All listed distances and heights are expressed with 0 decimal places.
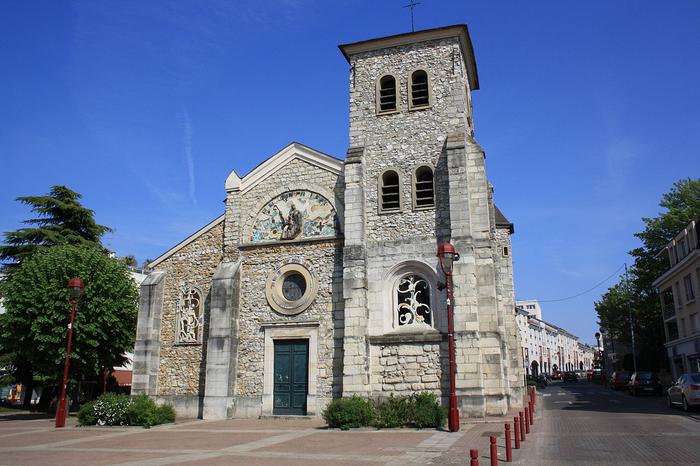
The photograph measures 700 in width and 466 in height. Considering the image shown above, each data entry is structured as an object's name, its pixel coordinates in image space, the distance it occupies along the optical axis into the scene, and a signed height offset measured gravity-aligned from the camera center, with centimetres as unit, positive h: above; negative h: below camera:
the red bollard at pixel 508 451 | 977 -147
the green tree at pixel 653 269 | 3972 +708
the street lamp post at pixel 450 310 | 1450 +149
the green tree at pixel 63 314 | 2272 +213
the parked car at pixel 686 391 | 1881 -91
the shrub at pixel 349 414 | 1570 -132
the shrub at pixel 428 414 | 1507 -127
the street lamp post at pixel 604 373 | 5084 -80
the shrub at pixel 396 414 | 1526 -128
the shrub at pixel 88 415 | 1838 -154
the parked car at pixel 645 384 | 3173 -106
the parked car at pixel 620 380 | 3909 -104
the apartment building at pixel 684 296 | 3219 +413
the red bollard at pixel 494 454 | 837 -130
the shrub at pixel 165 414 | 1817 -153
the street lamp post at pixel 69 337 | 1881 +104
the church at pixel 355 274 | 1858 +331
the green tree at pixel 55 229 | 3061 +772
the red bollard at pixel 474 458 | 741 -119
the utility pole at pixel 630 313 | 4608 +420
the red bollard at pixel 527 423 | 1404 -142
